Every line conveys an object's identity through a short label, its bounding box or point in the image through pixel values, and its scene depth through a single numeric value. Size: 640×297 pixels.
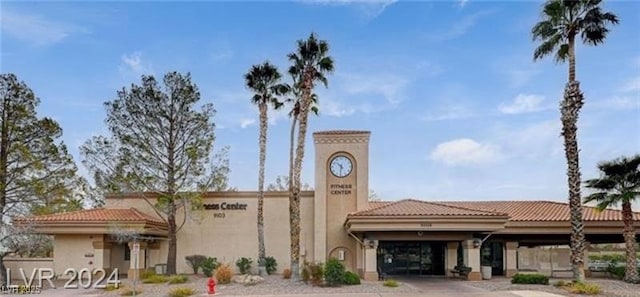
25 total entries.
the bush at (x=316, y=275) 26.72
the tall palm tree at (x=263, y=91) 33.41
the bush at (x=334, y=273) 26.25
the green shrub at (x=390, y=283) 26.12
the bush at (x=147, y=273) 31.42
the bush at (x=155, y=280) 29.10
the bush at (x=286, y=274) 30.82
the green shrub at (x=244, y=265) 33.69
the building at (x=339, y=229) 30.45
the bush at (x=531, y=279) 26.59
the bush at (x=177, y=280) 28.76
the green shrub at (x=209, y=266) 32.82
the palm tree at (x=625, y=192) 28.02
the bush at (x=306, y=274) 27.37
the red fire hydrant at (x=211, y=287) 24.48
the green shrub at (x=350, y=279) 26.67
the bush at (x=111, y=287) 26.71
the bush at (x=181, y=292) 23.50
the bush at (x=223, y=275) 28.31
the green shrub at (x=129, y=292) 24.92
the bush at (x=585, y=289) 22.98
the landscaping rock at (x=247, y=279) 28.00
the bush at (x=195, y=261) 34.27
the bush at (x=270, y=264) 33.88
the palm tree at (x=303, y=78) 30.02
